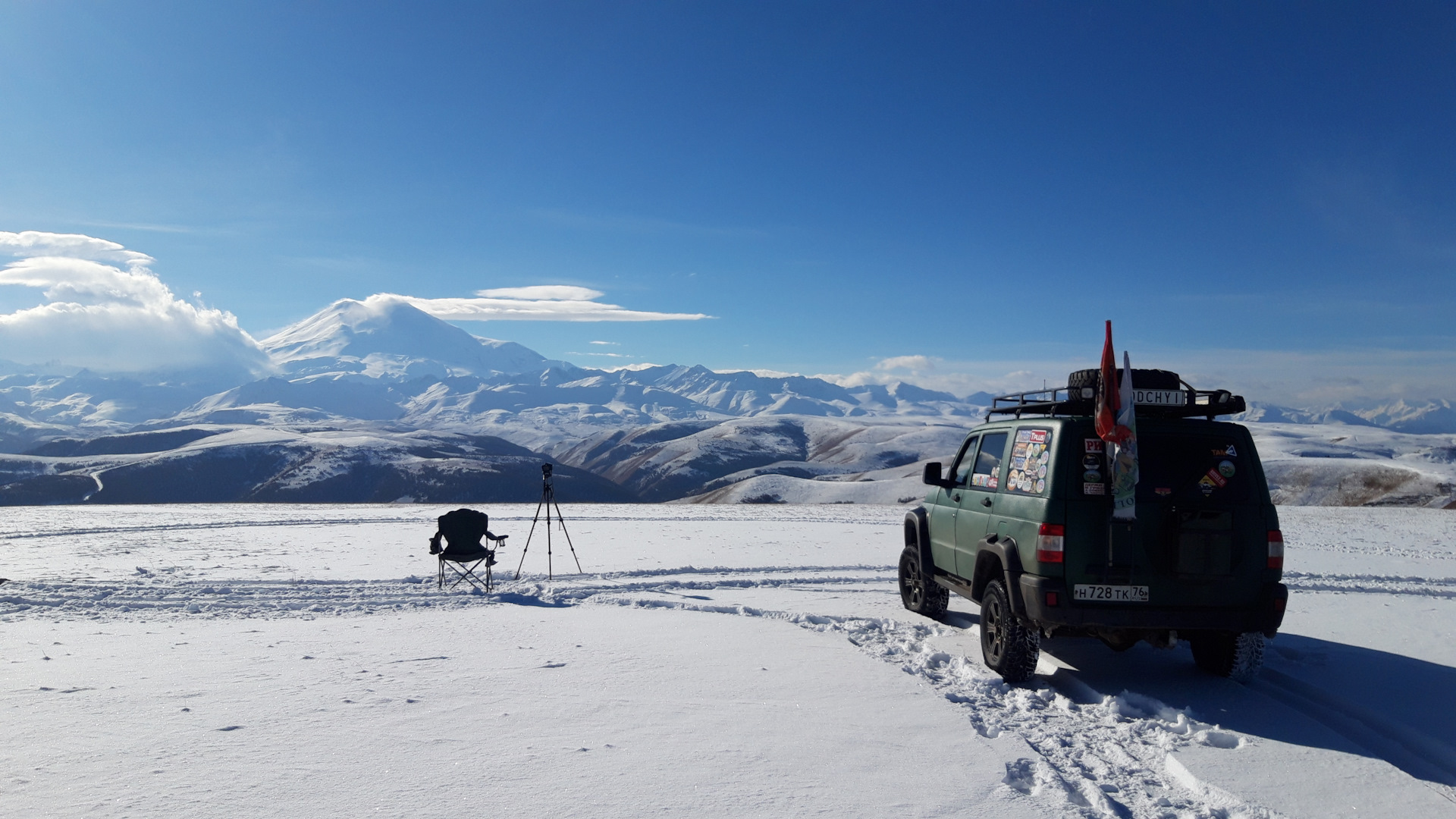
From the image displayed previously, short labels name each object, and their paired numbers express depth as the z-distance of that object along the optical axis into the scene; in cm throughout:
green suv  637
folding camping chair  1166
